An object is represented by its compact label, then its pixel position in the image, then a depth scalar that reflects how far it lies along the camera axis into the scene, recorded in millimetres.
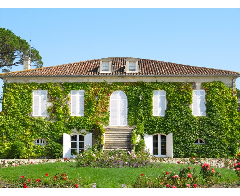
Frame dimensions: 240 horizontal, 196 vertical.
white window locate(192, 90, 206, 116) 18656
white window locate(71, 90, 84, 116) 18984
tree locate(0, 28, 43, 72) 29873
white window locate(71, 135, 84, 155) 18789
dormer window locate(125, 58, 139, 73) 19312
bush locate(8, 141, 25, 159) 18266
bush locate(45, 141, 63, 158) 18375
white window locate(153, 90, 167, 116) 18781
